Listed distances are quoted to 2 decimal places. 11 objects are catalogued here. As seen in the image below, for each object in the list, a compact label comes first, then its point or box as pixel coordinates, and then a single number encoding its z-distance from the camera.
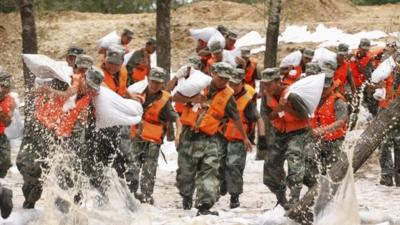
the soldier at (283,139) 16.58
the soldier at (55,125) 15.03
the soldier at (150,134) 17.55
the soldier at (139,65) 22.34
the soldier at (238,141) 17.98
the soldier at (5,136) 14.07
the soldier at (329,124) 17.11
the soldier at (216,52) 20.41
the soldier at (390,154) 20.89
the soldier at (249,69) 21.52
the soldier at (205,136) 16.53
